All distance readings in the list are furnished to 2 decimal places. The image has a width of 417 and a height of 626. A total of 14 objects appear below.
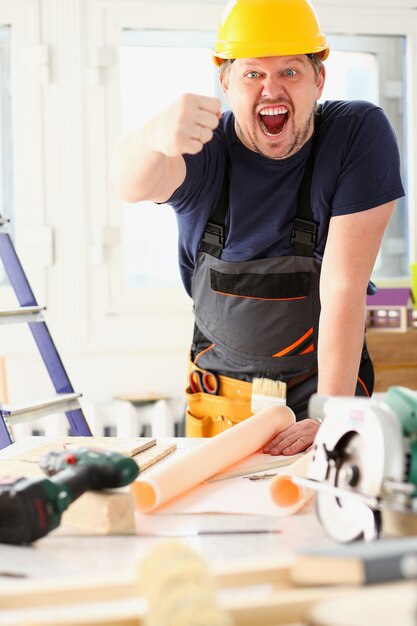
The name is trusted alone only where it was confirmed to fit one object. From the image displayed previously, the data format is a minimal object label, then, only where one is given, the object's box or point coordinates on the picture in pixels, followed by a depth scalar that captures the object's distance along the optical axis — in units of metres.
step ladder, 2.46
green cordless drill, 1.02
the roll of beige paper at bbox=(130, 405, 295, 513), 1.24
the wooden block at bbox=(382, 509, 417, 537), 0.99
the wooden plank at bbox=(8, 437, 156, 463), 1.51
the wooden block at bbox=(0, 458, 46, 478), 1.34
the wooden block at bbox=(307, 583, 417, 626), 0.57
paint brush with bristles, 1.99
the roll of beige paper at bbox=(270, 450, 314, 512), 1.22
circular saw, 0.95
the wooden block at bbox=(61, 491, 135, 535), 1.12
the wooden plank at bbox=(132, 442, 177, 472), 1.48
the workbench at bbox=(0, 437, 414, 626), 0.64
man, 1.79
